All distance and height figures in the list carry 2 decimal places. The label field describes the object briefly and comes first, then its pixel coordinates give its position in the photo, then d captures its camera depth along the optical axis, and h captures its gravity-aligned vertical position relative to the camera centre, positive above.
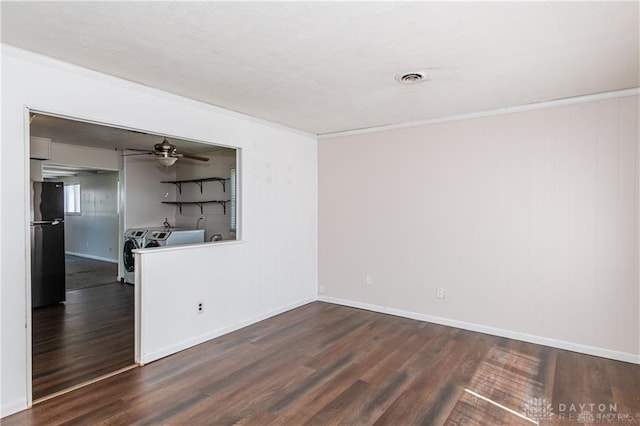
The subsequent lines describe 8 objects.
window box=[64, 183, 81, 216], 9.14 +0.33
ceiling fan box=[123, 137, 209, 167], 4.46 +0.75
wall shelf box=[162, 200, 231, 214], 6.62 +0.18
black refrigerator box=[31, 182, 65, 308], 4.79 -0.43
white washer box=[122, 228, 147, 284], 6.22 -0.64
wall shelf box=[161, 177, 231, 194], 6.56 +0.60
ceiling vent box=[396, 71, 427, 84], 2.78 +1.08
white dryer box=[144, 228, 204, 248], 5.75 -0.43
